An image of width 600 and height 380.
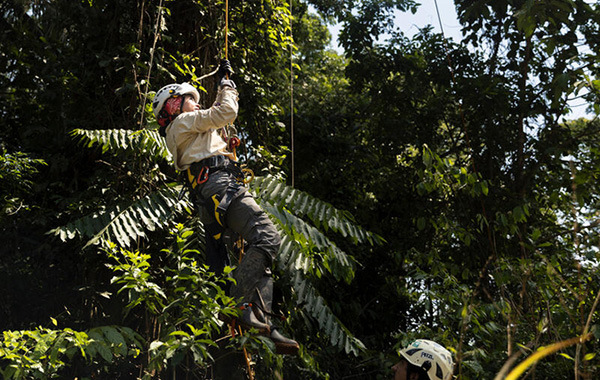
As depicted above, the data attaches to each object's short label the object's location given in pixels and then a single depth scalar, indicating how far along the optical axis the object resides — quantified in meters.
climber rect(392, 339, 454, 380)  4.39
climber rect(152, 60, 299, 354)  4.59
